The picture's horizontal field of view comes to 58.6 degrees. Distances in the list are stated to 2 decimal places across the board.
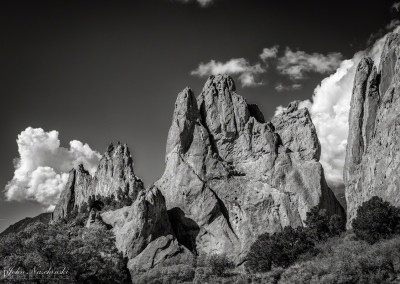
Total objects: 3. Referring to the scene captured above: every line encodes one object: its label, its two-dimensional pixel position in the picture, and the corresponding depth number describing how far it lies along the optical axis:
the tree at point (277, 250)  51.59
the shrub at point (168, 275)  49.92
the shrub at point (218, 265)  52.31
